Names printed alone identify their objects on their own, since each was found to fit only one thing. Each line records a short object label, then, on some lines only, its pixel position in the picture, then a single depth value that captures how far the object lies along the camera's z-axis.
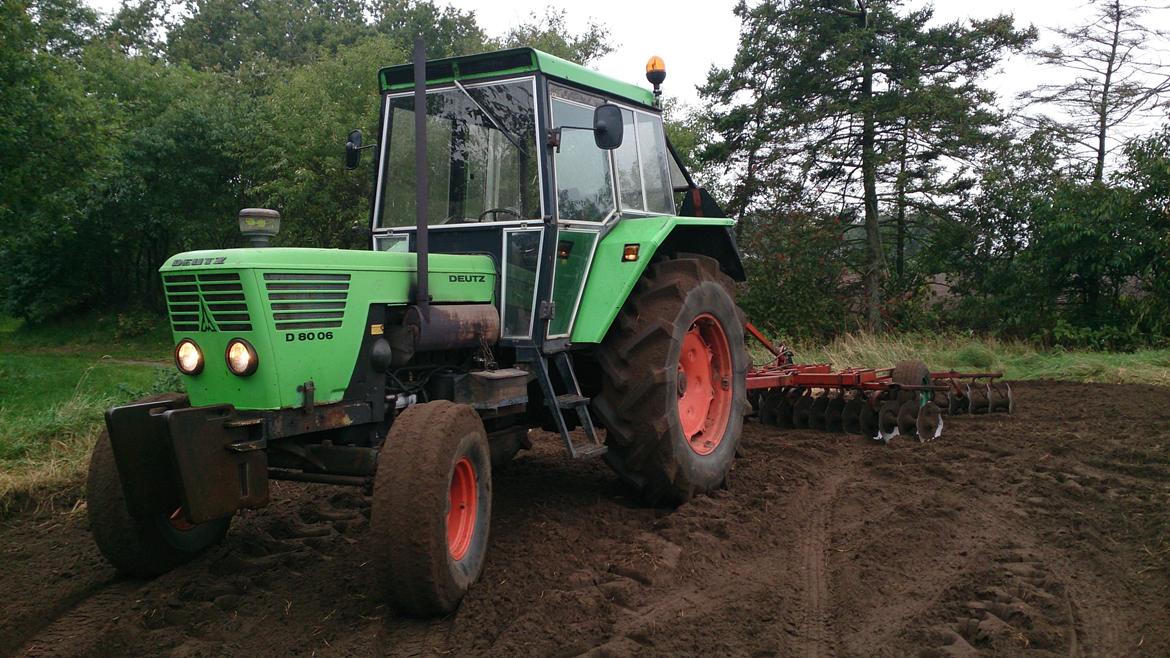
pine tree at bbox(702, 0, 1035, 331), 14.58
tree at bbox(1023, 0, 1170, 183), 16.34
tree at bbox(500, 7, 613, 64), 22.13
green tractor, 3.52
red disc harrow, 6.82
